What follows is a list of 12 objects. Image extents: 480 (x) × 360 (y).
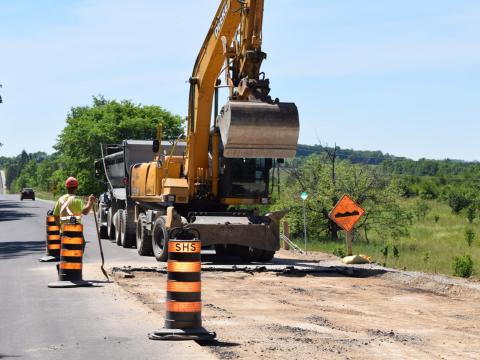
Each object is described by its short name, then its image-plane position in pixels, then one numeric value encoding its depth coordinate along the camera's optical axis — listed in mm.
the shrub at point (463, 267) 19422
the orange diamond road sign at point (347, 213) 21722
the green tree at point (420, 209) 66238
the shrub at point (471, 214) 61275
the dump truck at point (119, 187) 26969
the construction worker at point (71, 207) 15219
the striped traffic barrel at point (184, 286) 9742
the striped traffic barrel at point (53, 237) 19656
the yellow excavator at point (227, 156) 19125
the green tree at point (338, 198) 38688
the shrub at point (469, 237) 38978
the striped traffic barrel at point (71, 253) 15094
